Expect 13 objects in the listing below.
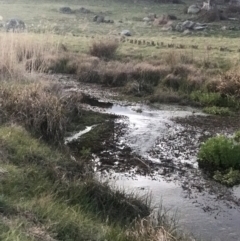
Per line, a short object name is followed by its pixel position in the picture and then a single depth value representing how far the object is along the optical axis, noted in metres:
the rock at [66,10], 43.97
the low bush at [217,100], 17.27
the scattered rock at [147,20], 39.09
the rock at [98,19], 38.59
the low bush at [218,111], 16.38
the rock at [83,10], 44.78
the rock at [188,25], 34.65
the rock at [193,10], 44.66
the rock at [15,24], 29.86
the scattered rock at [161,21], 37.64
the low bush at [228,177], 10.40
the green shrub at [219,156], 11.18
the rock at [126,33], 30.95
